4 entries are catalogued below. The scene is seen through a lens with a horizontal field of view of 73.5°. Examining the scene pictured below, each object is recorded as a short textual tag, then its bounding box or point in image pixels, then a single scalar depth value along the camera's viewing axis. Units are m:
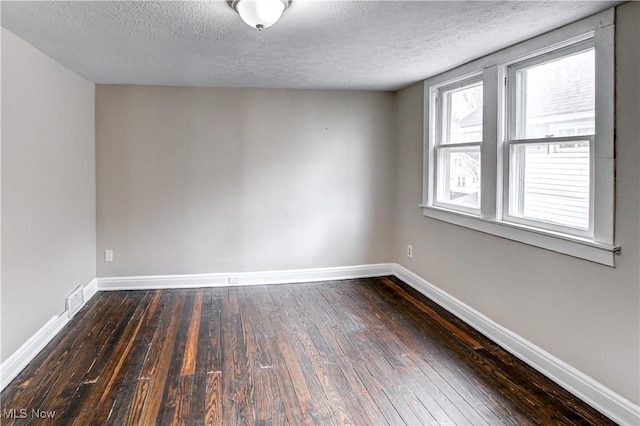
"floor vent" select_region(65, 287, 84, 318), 3.65
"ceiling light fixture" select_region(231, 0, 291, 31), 2.12
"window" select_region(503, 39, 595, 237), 2.56
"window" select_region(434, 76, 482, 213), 3.67
